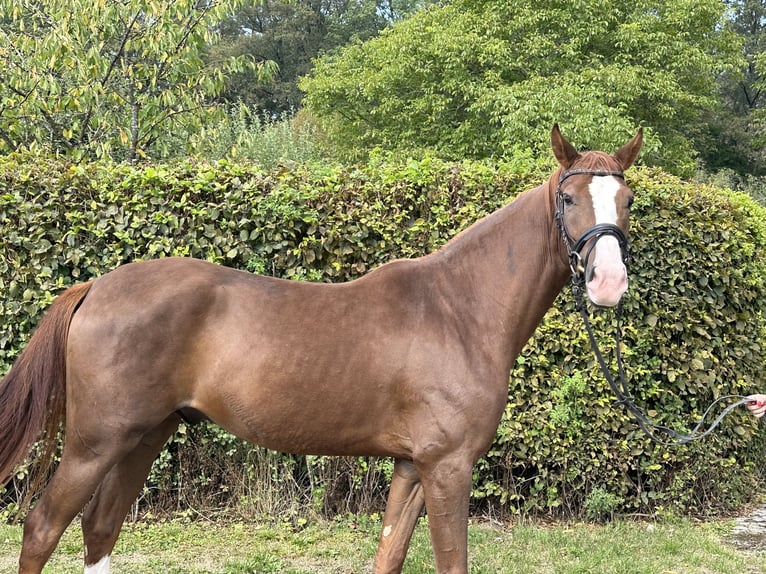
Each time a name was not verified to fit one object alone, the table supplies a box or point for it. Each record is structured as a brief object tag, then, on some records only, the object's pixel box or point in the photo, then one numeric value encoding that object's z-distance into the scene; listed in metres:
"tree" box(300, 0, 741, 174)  16.33
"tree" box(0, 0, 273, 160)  6.27
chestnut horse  2.72
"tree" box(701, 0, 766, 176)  26.34
